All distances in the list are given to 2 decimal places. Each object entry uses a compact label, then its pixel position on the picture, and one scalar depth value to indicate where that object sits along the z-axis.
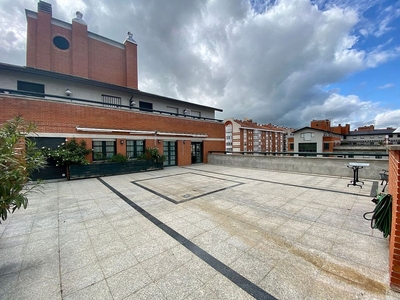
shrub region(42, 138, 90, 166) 8.07
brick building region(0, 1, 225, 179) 8.62
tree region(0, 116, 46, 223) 2.07
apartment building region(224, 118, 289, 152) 44.34
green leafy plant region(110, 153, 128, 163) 9.78
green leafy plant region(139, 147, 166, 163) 11.21
